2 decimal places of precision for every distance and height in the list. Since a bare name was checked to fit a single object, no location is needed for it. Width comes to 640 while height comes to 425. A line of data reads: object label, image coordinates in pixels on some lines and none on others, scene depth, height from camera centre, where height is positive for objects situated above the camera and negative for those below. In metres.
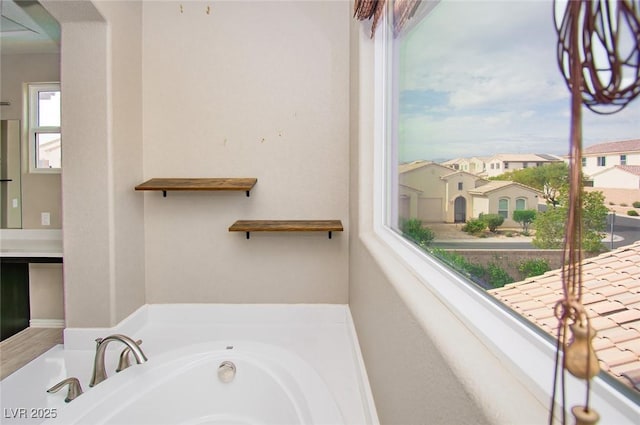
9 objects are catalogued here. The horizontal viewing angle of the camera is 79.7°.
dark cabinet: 2.87 -0.70
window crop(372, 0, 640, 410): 0.63 +0.23
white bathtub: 1.62 -0.86
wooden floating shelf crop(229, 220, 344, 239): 2.56 -0.13
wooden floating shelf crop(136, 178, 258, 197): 2.54 +0.16
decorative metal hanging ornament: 0.32 +0.12
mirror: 3.26 +0.27
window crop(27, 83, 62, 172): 3.29 +0.70
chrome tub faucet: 1.84 -0.72
